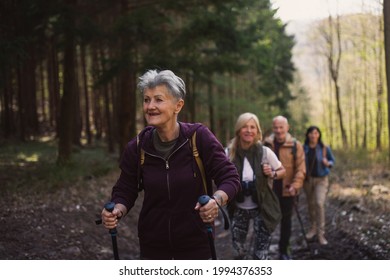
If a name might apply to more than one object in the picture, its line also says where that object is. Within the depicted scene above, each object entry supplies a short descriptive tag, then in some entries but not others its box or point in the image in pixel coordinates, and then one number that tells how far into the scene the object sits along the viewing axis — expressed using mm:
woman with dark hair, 7703
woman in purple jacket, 2883
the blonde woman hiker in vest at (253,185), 5086
